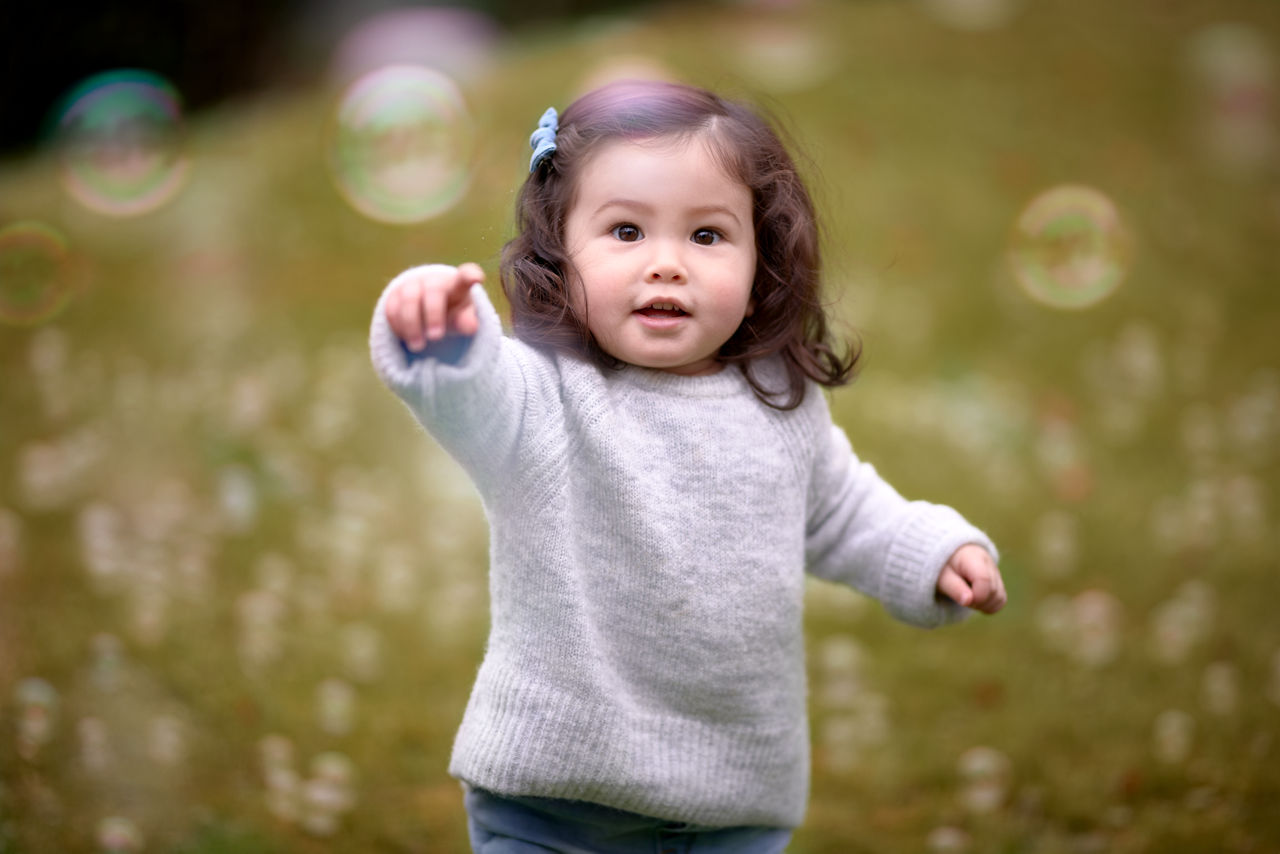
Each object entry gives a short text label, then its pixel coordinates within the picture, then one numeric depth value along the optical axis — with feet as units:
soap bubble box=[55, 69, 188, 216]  23.38
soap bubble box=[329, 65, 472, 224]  20.51
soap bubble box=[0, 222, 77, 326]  18.49
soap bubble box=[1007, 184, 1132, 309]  18.95
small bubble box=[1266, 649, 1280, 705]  10.24
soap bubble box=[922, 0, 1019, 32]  27.94
